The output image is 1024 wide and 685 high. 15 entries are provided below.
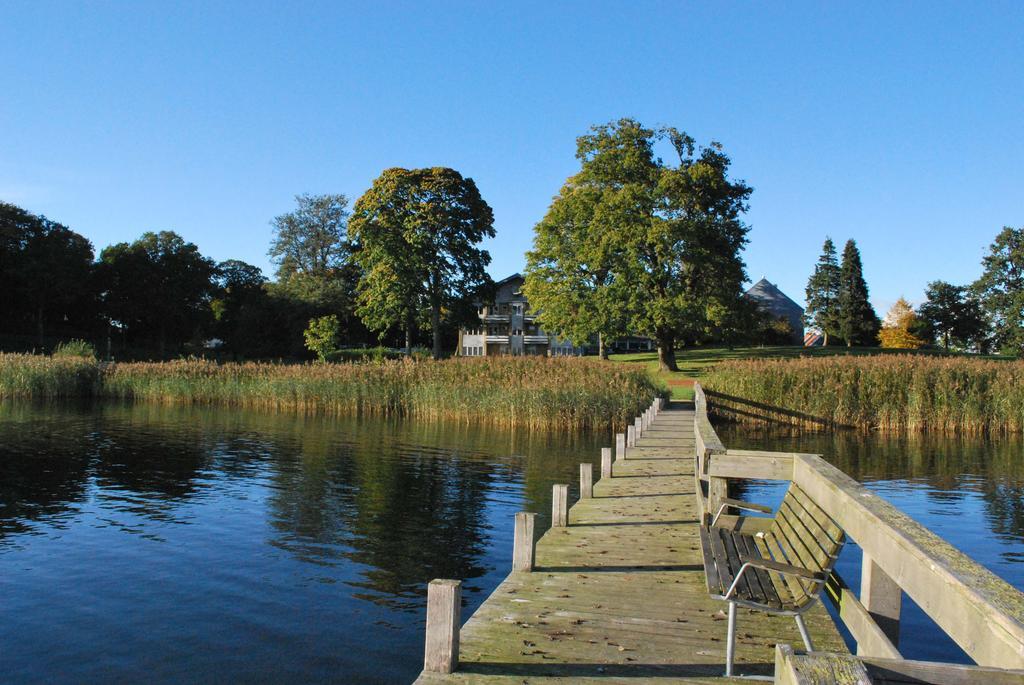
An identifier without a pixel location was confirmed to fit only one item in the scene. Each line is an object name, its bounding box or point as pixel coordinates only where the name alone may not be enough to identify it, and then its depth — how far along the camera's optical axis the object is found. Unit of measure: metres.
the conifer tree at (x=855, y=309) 75.50
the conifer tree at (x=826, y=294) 78.00
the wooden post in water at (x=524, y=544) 7.57
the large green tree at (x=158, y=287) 68.69
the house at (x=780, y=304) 86.88
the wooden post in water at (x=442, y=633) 4.88
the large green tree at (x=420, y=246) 56.41
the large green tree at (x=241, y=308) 74.62
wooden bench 4.79
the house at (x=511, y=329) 87.81
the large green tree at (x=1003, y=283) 66.00
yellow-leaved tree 77.12
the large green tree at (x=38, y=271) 62.78
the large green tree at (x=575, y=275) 44.66
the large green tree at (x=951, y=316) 78.75
